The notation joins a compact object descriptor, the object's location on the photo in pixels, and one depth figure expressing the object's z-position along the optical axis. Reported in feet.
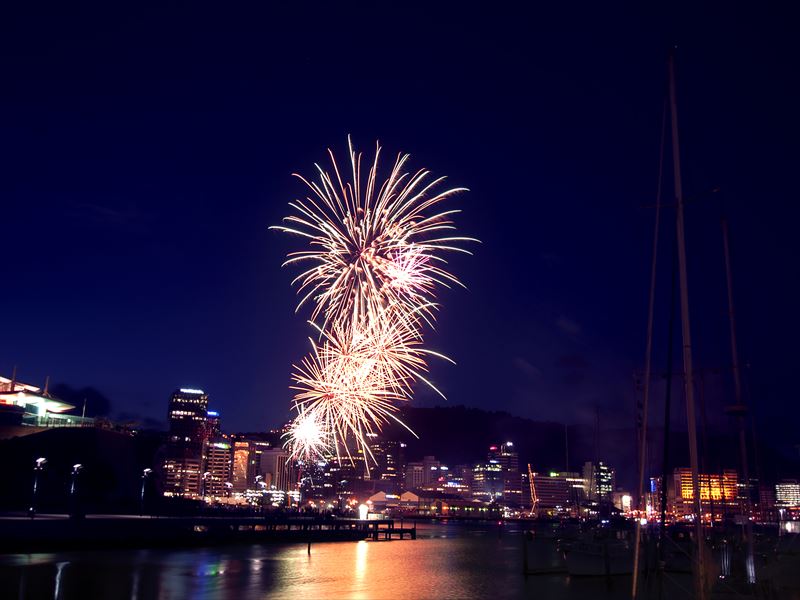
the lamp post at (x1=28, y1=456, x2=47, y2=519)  174.60
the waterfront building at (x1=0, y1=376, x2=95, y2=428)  277.23
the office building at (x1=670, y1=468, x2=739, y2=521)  608.72
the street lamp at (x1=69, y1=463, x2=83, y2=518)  177.78
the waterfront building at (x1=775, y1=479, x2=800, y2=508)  631.64
